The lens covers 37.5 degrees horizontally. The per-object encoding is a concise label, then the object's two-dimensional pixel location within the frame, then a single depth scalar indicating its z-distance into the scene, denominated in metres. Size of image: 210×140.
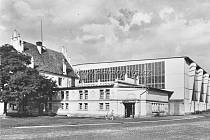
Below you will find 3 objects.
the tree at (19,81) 56.66
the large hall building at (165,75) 90.44
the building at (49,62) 77.84
